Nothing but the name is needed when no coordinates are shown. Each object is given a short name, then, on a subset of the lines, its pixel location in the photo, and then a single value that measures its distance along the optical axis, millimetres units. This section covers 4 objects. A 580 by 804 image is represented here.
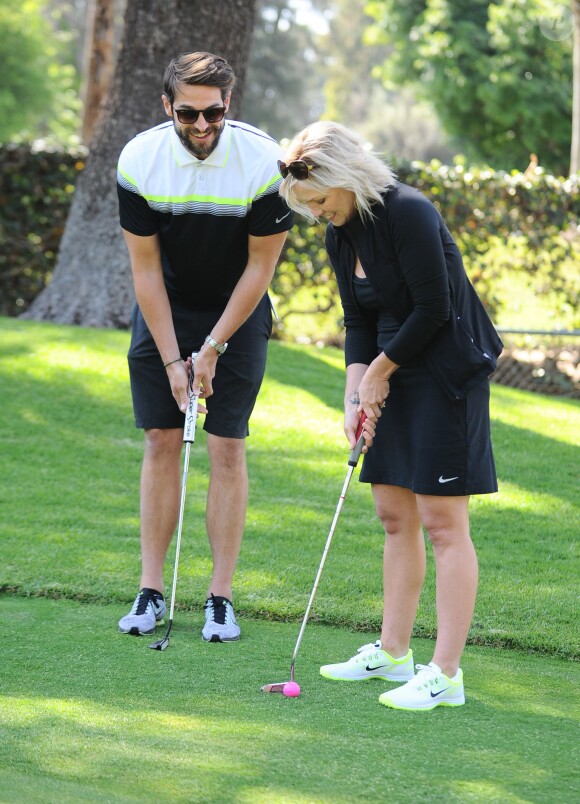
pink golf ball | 6609
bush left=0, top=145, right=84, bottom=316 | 20969
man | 7723
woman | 6383
